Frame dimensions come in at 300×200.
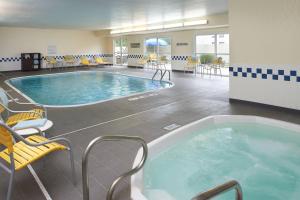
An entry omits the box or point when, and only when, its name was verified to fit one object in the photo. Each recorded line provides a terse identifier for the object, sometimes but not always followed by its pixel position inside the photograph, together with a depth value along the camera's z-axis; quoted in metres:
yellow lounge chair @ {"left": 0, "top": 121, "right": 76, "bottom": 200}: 2.01
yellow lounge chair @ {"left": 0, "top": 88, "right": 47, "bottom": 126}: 3.50
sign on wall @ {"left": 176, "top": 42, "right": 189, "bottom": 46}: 11.91
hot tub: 2.62
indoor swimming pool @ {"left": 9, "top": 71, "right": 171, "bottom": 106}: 7.18
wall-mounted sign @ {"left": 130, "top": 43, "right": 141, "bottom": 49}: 14.80
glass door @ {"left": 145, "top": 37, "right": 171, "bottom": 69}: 13.33
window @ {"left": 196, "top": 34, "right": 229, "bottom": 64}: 10.63
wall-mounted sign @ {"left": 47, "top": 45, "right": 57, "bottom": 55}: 14.84
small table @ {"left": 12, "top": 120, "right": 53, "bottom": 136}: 3.20
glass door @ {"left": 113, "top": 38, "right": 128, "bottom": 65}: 16.50
